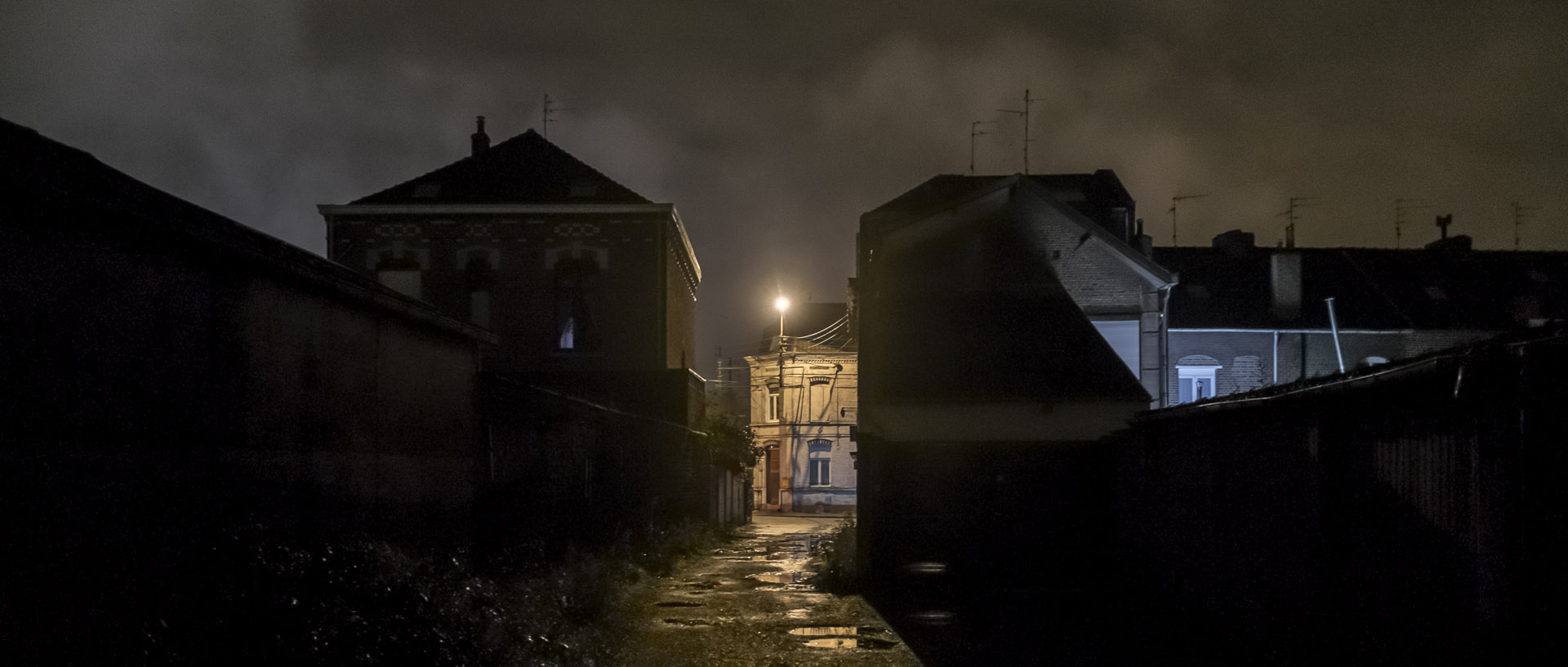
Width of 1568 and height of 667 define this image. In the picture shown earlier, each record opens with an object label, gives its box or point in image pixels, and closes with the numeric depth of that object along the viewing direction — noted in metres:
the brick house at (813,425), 47.78
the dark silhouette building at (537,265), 27.84
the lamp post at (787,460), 48.03
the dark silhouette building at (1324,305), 31.97
